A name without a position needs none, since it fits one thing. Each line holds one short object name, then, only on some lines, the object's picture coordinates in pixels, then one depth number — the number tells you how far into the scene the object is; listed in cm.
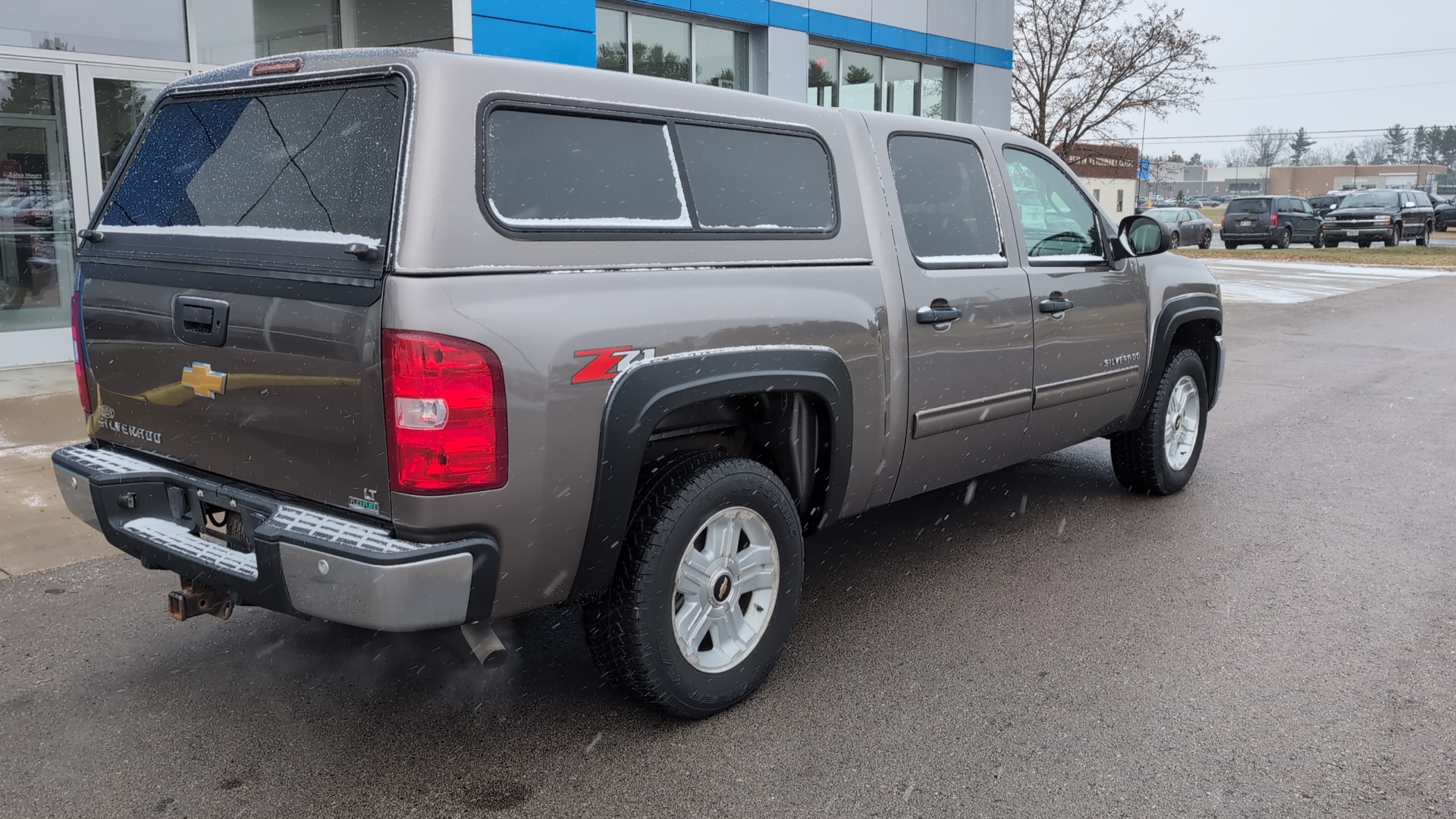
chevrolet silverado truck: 281
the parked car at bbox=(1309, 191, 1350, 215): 4393
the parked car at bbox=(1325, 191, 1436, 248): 3322
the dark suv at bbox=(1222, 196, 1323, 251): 3300
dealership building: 984
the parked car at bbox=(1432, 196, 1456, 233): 4584
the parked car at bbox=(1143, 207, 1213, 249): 3458
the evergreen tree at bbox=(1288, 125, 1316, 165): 15100
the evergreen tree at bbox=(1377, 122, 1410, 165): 14900
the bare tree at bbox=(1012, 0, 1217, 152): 3066
